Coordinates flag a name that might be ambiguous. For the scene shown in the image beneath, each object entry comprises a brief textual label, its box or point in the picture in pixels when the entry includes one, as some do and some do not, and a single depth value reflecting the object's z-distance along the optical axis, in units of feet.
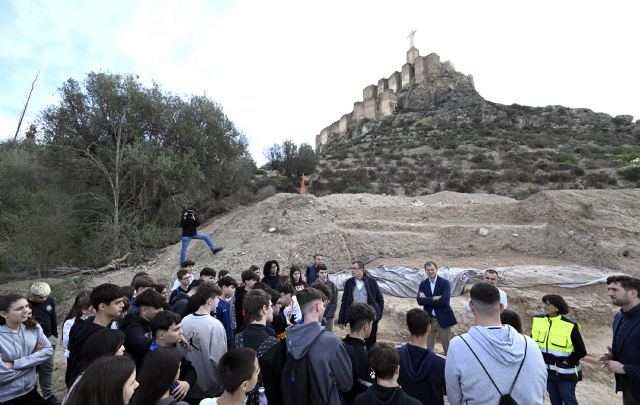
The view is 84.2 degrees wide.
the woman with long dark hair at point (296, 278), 21.03
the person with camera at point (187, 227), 40.40
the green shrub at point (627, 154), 97.82
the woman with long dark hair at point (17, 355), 11.19
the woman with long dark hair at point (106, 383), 6.06
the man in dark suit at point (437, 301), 20.26
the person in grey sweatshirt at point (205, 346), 11.22
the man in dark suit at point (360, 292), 20.13
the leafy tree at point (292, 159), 93.61
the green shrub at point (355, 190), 87.86
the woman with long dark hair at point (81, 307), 15.40
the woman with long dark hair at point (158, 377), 7.25
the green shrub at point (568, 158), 102.95
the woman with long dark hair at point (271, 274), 21.17
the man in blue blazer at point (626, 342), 11.12
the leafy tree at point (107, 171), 45.62
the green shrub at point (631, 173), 77.46
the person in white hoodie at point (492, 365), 8.15
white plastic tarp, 32.78
